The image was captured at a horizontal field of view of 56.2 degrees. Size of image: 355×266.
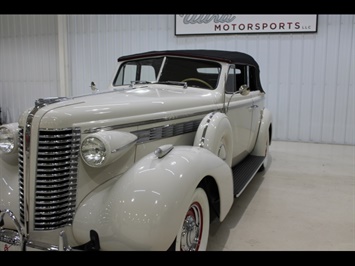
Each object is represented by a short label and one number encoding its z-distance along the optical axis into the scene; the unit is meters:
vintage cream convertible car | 1.92
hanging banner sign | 7.38
